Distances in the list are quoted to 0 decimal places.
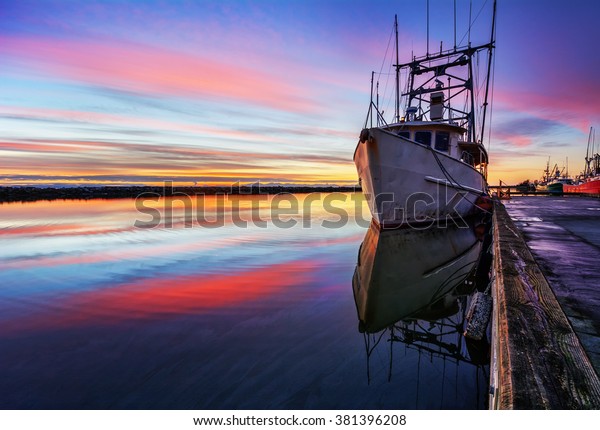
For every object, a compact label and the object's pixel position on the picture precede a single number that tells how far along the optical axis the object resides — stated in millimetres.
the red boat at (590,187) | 35375
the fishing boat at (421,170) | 11867
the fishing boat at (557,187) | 42594
